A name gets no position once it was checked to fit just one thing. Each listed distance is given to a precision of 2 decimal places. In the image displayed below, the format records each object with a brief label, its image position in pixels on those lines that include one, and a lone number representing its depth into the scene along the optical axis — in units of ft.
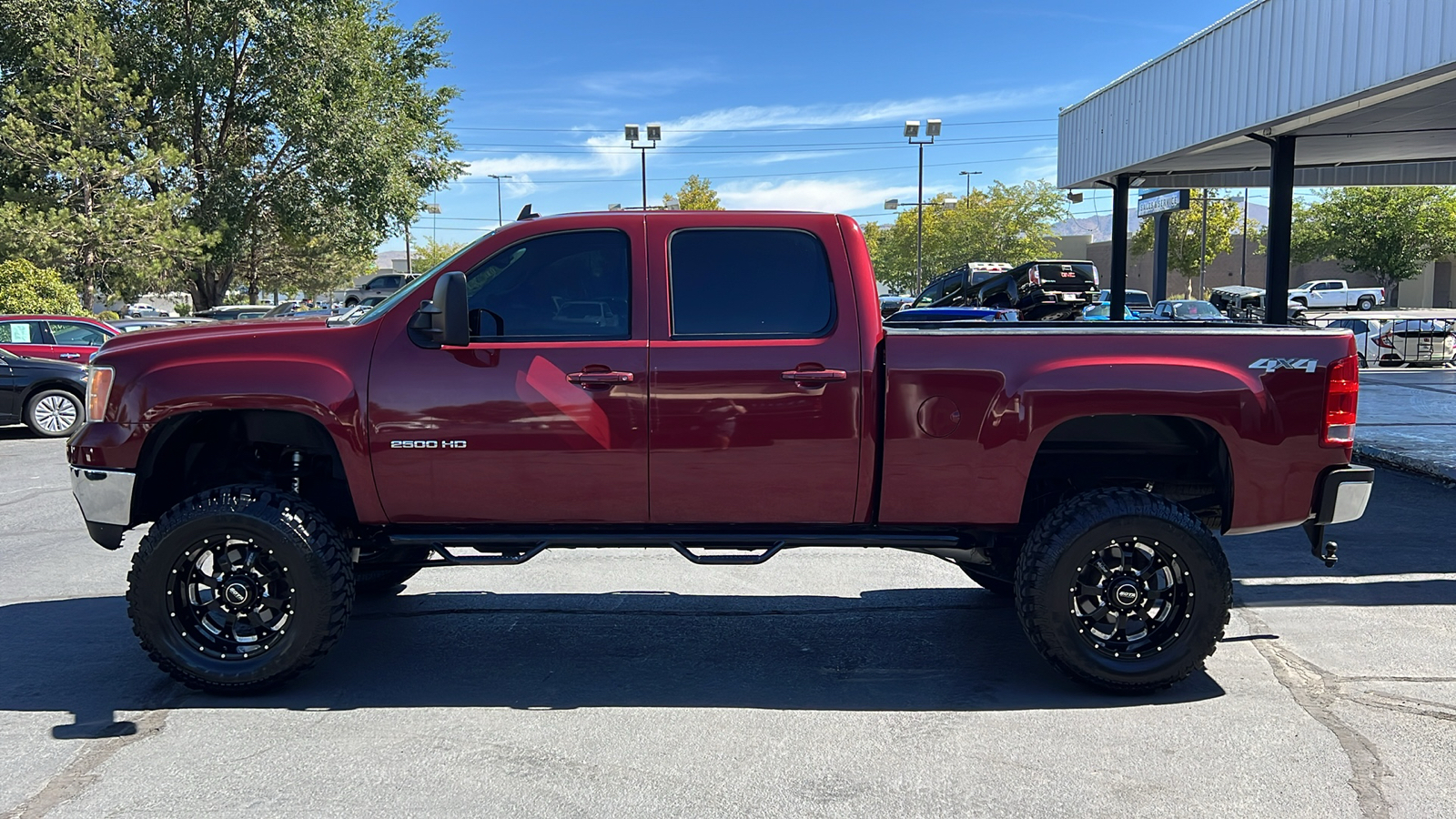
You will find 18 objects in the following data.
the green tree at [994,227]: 199.00
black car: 42.73
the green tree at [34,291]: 69.41
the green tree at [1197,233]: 212.64
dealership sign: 96.07
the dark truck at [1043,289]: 74.23
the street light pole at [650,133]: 147.95
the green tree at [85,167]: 77.92
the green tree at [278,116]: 92.48
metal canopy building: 38.17
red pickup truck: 14.28
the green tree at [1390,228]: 192.03
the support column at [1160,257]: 128.06
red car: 46.70
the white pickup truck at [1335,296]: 183.32
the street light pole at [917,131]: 159.94
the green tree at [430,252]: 309.85
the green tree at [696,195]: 205.99
